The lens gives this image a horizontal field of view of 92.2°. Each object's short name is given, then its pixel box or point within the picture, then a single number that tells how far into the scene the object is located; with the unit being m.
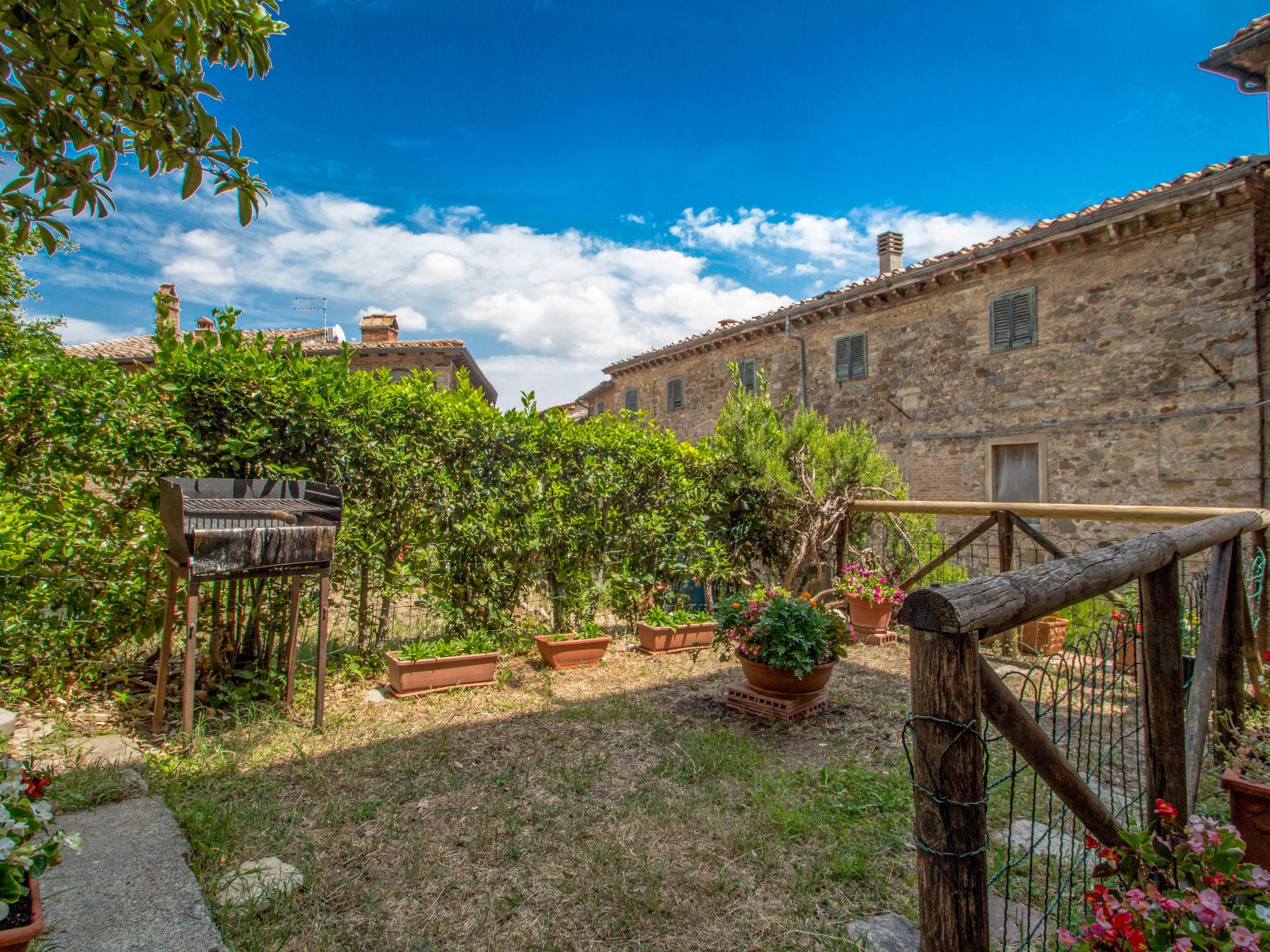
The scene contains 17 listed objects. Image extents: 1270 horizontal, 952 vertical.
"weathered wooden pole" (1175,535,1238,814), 2.38
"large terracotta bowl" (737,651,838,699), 4.14
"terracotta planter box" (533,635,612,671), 5.34
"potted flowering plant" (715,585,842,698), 4.09
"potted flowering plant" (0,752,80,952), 1.35
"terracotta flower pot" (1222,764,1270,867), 2.08
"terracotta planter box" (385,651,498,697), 4.51
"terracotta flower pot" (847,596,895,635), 6.40
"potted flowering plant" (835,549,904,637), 6.34
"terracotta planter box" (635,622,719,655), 5.92
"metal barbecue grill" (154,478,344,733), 3.16
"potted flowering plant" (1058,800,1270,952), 1.19
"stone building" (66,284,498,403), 16.58
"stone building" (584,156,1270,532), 8.29
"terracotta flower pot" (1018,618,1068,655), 6.07
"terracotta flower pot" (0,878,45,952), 1.31
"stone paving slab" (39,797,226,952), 1.80
